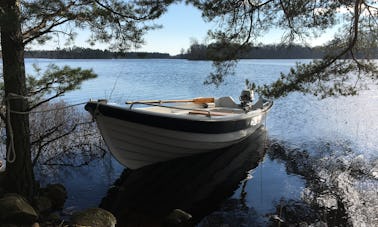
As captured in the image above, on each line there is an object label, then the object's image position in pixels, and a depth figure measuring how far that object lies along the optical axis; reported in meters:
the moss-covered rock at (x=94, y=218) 4.62
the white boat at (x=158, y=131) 6.54
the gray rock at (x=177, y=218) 5.28
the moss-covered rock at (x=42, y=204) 5.12
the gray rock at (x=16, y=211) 4.27
